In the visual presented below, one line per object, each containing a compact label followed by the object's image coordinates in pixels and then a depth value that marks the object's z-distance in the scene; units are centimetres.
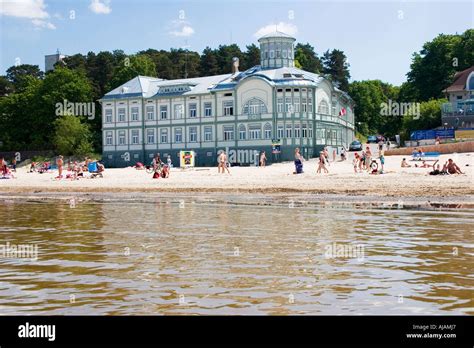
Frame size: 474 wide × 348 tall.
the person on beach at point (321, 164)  4052
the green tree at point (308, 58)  11150
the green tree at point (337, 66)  12300
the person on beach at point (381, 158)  3797
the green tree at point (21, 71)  14112
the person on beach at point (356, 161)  3972
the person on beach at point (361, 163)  4075
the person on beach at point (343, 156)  5683
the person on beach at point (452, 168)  3356
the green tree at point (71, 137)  8125
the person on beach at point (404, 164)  4050
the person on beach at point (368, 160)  3953
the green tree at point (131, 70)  9169
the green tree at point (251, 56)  11800
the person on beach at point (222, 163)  4594
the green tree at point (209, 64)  12312
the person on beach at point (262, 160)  5565
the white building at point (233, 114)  6656
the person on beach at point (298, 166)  4194
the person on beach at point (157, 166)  4549
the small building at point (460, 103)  7588
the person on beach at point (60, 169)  4850
